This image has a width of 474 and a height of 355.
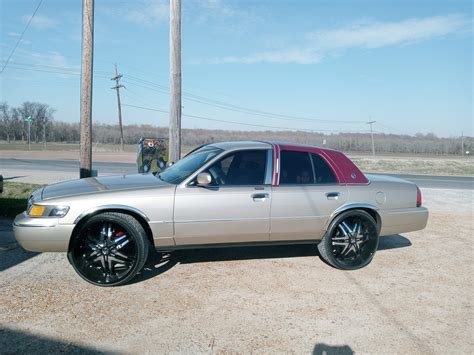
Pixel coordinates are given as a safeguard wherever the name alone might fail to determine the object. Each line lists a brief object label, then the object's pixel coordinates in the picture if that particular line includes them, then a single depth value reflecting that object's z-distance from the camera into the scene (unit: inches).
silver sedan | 156.8
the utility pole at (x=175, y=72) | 312.7
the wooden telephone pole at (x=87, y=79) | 298.2
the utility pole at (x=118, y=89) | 1918.1
